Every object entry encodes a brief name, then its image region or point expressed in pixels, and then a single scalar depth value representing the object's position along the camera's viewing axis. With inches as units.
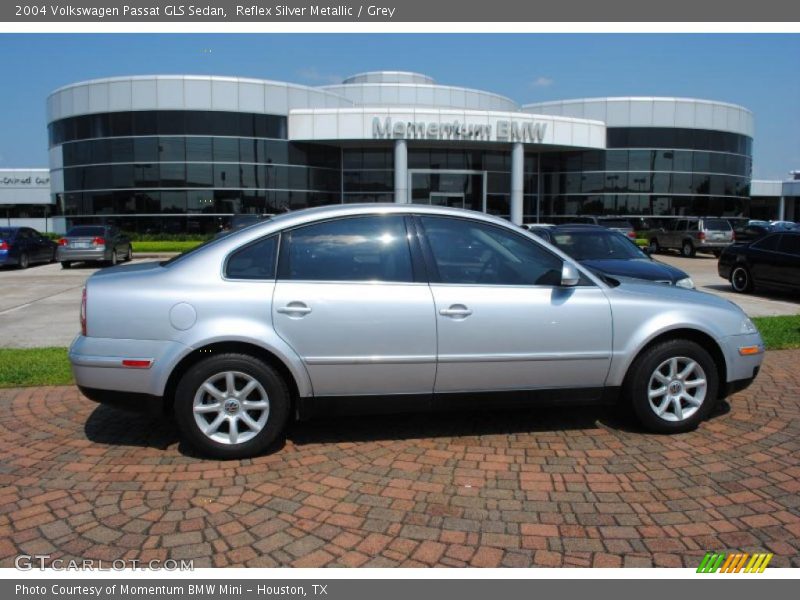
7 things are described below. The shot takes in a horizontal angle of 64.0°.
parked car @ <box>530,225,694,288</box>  351.6
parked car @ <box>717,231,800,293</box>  530.0
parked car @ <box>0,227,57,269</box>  827.3
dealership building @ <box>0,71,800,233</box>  1232.8
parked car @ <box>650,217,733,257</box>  1047.0
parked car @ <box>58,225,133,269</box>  845.2
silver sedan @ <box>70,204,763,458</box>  168.7
